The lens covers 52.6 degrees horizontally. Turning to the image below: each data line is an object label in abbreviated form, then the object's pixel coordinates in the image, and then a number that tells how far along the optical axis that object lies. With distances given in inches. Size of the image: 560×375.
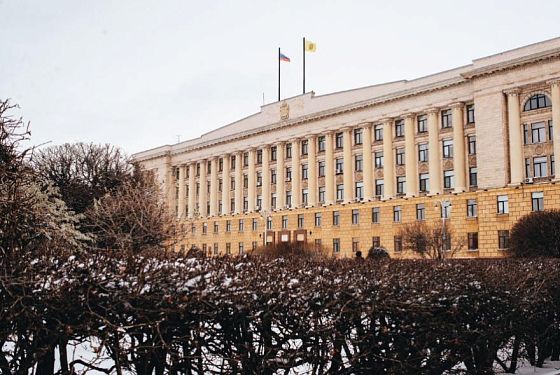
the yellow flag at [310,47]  2416.3
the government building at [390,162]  1822.1
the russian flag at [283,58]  2427.7
